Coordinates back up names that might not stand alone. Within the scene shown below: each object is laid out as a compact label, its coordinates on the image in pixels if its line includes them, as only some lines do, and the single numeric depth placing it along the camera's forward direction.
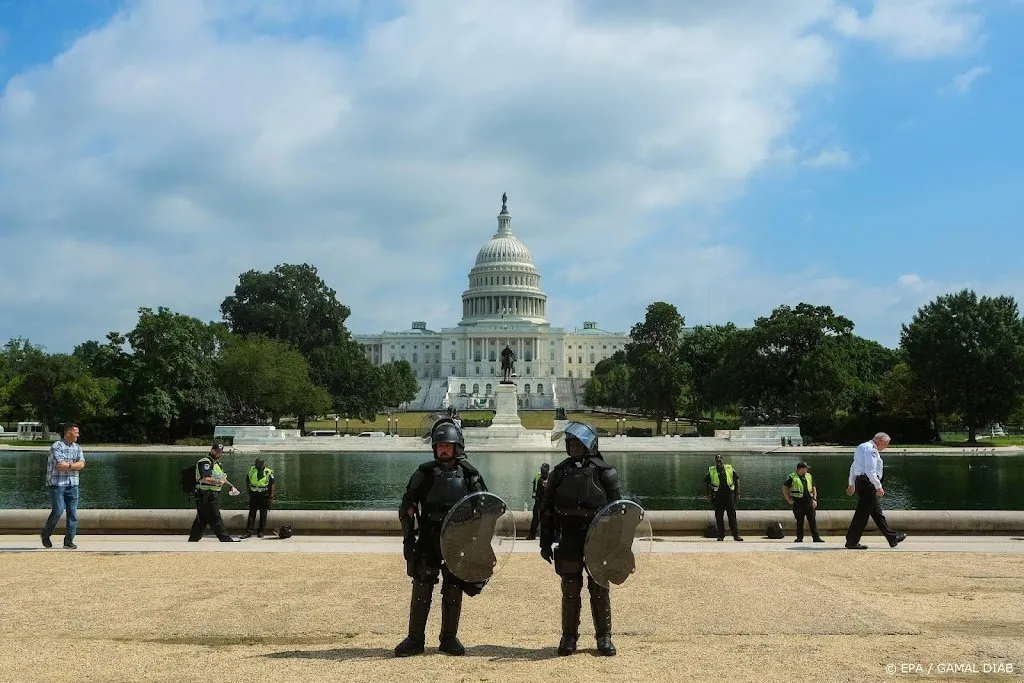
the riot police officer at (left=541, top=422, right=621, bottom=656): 7.38
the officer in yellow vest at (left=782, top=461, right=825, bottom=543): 14.41
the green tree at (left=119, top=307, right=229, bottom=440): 57.62
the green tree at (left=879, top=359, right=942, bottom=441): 56.47
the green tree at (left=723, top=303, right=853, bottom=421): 64.81
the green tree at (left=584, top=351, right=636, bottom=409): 106.50
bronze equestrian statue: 59.75
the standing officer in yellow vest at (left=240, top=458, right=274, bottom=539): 14.76
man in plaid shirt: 13.23
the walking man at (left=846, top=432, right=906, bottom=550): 13.25
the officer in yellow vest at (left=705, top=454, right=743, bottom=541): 14.51
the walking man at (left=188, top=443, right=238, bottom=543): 14.07
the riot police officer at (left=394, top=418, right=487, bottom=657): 7.39
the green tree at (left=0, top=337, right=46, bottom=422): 64.44
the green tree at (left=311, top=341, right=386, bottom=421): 72.69
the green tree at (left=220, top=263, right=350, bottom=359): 79.88
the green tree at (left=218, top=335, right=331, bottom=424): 62.59
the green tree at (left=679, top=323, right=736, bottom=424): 69.62
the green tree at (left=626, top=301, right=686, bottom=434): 69.31
